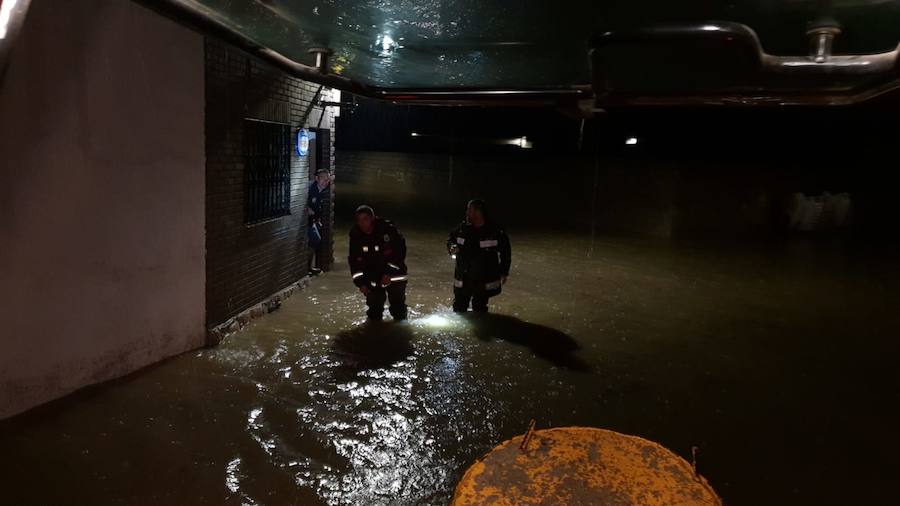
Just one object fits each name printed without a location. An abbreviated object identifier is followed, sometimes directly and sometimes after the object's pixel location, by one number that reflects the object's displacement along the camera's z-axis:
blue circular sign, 8.54
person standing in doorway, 9.16
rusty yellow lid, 2.47
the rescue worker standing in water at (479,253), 7.35
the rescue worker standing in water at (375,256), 7.03
